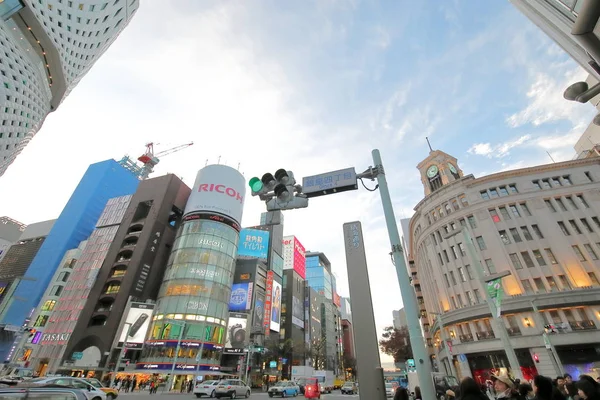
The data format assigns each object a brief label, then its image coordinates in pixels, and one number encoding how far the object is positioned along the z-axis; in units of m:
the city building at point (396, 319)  151.00
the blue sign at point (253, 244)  75.56
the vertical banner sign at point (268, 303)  65.75
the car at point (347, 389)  40.66
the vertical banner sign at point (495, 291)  13.33
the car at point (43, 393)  4.64
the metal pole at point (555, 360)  20.92
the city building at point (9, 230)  98.66
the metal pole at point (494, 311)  12.60
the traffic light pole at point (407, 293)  4.04
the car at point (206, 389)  23.02
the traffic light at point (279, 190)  5.82
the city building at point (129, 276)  47.22
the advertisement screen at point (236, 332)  54.38
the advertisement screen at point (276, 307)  69.17
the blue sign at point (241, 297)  60.22
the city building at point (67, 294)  51.28
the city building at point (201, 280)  46.12
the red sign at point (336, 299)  141.00
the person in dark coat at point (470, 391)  3.85
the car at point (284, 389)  28.34
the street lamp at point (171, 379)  37.88
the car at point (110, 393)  18.91
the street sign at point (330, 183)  5.66
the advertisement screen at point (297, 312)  85.50
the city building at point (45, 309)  54.41
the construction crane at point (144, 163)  114.31
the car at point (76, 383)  14.30
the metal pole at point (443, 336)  34.76
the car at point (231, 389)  22.44
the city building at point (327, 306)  106.69
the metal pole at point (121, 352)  40.16
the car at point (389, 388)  30.54
